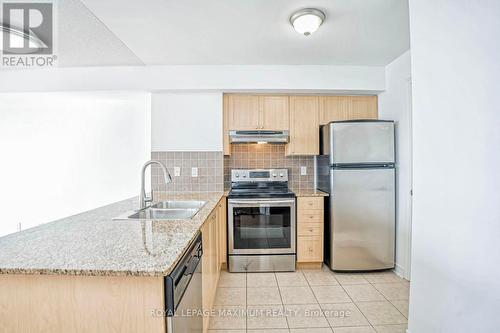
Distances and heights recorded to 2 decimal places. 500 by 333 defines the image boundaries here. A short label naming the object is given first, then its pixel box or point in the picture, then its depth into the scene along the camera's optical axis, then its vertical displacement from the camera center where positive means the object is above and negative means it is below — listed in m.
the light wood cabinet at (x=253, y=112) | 2.88 +0.71
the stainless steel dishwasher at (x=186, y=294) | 0.84 -0.56
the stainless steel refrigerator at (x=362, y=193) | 2.52 -0.31
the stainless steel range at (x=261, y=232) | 2.62 -0.77
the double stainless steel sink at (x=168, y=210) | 1.73 -0.38
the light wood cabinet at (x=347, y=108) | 2.94 +0.78
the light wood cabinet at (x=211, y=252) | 1.52 -0.73
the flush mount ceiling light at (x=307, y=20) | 1.72 +1.17
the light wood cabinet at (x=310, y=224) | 2.68 -0.69
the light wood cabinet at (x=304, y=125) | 2.92 +0.55
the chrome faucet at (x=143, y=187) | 1.71 -0.16
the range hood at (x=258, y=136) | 2.76 +0.38
